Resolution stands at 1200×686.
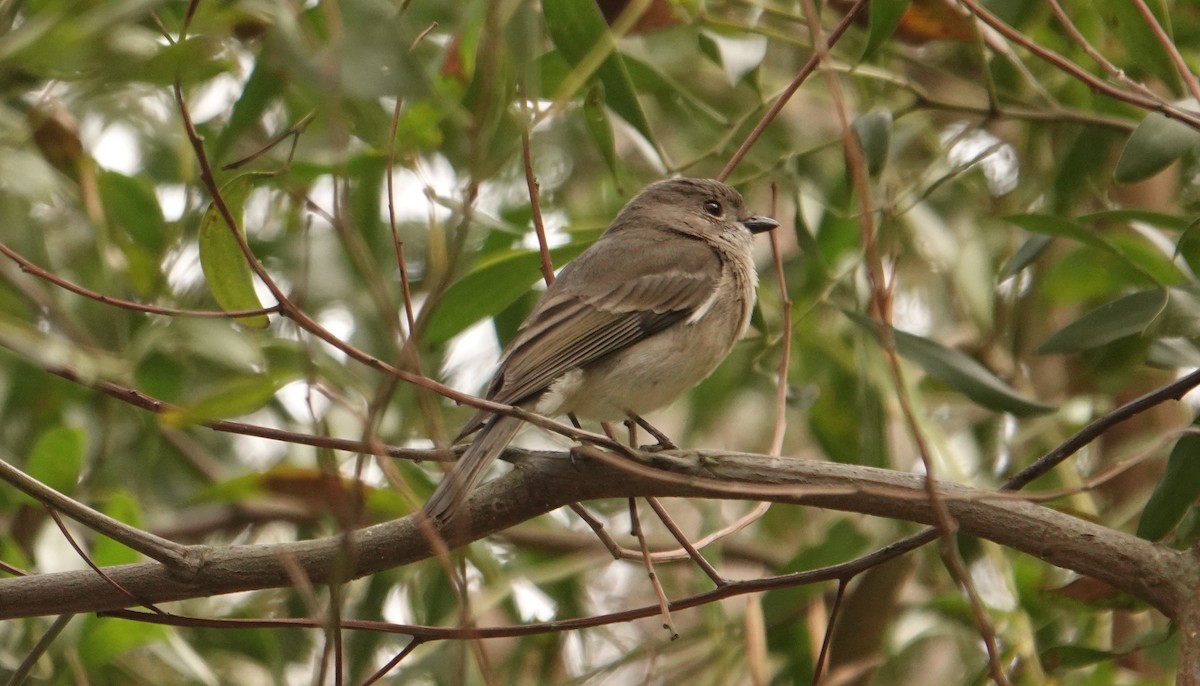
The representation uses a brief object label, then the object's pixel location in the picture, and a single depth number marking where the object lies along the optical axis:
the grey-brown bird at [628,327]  7.93
